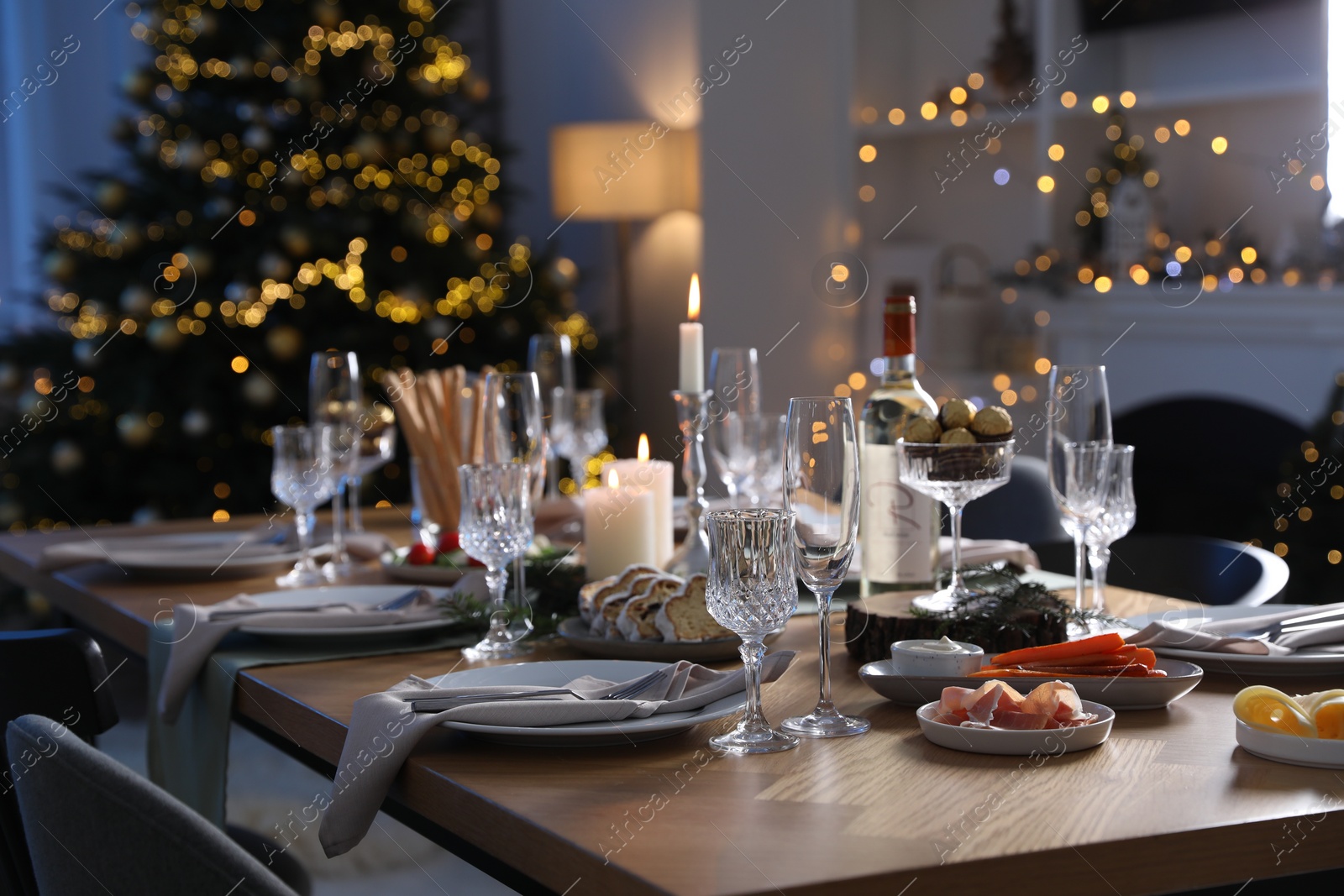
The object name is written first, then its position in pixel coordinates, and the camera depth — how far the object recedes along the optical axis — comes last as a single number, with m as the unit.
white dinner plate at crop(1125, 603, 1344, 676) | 1.11
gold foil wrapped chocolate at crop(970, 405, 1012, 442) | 1.24
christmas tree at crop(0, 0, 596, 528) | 3.94
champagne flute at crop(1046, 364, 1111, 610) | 1.29
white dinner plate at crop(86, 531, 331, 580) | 1.72
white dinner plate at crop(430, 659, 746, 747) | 0.95
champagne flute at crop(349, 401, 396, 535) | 1.88
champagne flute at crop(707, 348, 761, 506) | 1.62
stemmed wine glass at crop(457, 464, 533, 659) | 1.27
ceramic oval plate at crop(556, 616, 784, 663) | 1.20
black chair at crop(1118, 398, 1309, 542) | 3.63
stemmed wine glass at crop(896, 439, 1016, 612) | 1.23
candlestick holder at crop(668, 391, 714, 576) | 1.60
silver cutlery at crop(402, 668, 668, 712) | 0.98
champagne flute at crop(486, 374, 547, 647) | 1.53
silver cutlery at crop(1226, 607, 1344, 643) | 1.21
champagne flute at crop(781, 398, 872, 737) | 1.00
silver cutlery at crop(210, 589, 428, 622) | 1.36
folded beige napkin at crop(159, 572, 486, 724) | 1.30
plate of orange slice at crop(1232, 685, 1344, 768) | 0.88
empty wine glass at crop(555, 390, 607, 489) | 2.05
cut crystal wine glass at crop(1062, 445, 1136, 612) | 1.28
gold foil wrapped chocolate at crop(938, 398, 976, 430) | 1.24
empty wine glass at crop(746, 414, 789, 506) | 1.66
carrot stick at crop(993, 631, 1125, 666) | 1.05
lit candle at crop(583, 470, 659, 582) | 1.48
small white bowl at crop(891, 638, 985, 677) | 1.06
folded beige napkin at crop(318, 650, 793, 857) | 0.92
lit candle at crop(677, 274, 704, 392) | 1.60
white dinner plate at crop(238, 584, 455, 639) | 1.32
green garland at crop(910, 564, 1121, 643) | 1.16
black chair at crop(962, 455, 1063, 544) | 2.20
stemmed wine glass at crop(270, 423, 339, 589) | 1.70
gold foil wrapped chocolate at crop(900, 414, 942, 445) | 1.24
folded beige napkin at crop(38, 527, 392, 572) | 1.78
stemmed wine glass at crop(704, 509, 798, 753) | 0.95
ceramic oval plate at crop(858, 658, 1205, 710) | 1.02
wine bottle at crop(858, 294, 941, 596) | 1.33
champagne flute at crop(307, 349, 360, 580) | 1.83
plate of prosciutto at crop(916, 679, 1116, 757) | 0.92
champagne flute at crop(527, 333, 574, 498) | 2.04
